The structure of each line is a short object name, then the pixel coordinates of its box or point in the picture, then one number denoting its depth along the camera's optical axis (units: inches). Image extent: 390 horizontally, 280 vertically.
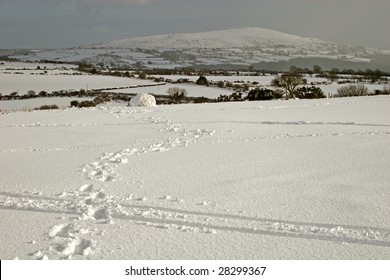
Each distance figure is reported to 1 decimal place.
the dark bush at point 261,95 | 1222.3
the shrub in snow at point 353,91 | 1369.3
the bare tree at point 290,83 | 1261.1
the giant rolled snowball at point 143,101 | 919.1
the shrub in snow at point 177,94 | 1501.5
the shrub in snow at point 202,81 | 2098.9
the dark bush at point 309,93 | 1199.6
